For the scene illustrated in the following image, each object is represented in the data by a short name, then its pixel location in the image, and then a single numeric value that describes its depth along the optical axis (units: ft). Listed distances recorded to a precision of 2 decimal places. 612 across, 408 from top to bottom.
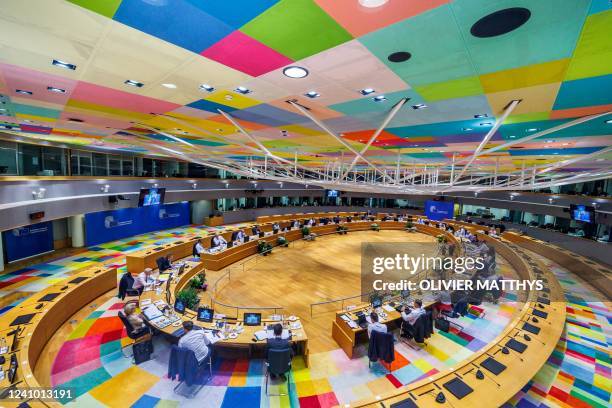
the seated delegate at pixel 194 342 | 16.76
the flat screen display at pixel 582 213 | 45.01
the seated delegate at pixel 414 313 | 21.90
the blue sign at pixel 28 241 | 36.27
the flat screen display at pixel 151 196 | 48.26
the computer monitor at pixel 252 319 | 20.96
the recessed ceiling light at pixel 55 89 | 12.56
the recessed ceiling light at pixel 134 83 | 10.95
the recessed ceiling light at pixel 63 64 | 9.47
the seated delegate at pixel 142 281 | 26.94
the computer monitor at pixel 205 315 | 21.17
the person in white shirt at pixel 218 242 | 41.70
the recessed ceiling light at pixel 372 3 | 5.42
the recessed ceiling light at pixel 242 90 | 11.13
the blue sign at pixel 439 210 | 57.31
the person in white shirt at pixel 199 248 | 39.06
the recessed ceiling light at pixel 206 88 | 11.04
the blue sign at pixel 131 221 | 46.88
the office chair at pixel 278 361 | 16.89
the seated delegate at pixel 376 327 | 19.80
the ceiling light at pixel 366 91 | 10.44
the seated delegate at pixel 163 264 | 32.50
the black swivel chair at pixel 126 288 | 26.43
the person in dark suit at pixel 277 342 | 17.31
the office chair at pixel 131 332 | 19.56
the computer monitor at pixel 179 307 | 22.31
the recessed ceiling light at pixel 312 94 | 11.13
